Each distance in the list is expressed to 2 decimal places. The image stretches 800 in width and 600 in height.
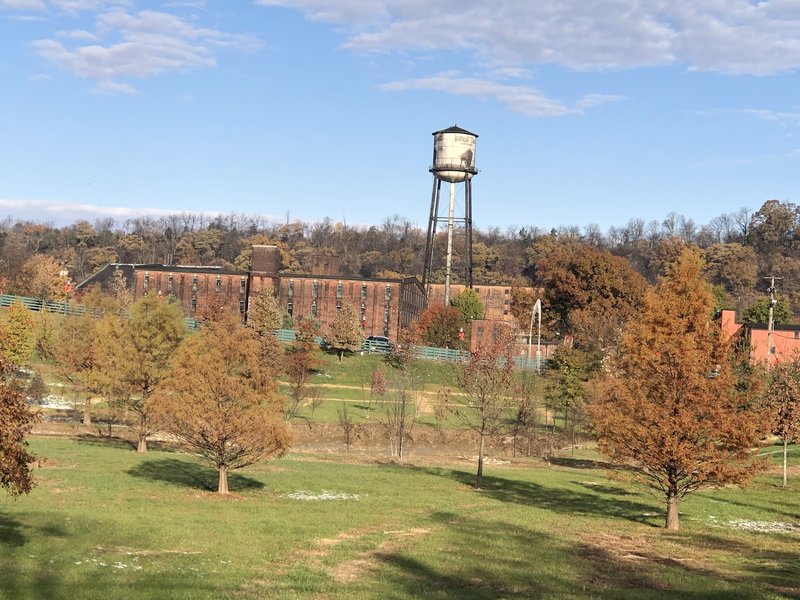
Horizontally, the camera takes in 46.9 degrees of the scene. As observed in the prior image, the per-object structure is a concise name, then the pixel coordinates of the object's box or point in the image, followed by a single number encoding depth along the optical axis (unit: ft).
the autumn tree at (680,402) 97.04
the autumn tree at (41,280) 352.90
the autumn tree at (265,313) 312.71
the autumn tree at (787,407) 148.66
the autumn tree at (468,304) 376.48
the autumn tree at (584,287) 346.33
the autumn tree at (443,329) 344.08
